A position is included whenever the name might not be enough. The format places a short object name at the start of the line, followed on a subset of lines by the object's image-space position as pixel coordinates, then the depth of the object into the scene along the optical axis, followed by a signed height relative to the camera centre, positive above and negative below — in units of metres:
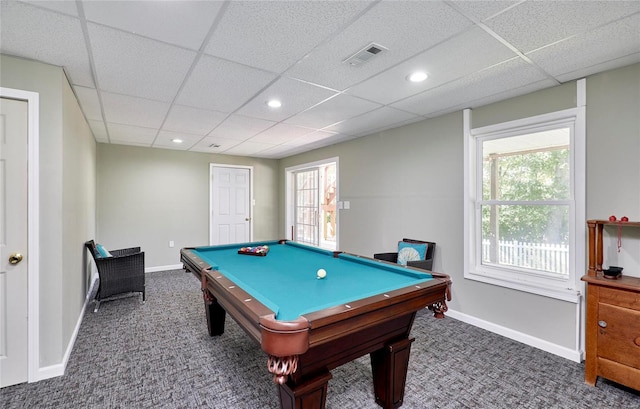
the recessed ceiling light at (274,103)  2.88 +1.02
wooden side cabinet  1.88 -0.83
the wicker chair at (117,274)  3.44 -0.88
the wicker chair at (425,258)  3.13 -0.63
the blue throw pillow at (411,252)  3.41 -0.58
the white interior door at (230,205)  6.01 -0.03
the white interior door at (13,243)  2.01 -0.28
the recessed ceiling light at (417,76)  2.28 +1.03
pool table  1.22 -0.53
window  2.48 +0.00
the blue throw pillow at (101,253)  3.49 -0.61
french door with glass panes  5.96 -0.05
